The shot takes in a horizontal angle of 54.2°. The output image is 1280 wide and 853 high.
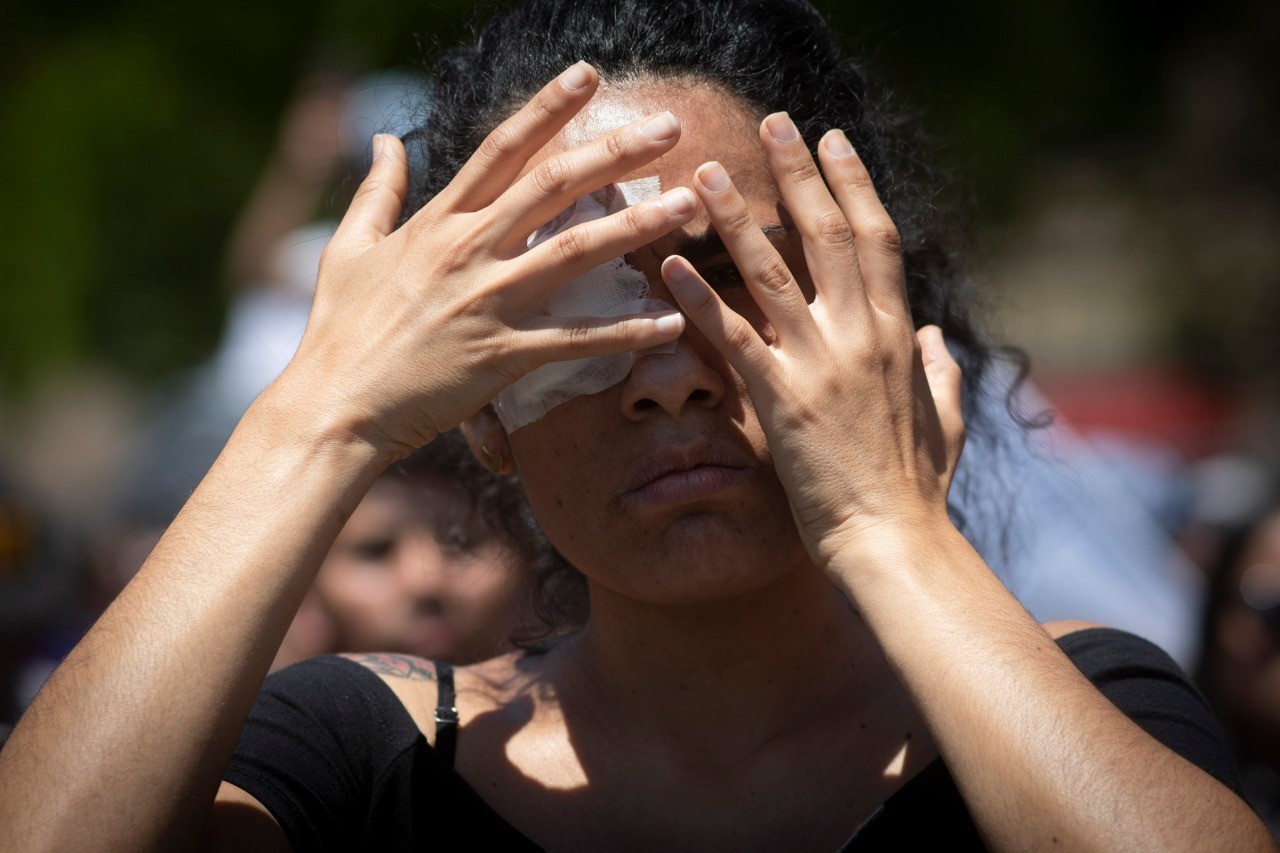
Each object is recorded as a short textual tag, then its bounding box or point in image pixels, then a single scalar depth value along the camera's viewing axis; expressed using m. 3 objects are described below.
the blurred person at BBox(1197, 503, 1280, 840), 3.42
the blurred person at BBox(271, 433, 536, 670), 3.59
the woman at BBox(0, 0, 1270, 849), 1.62
